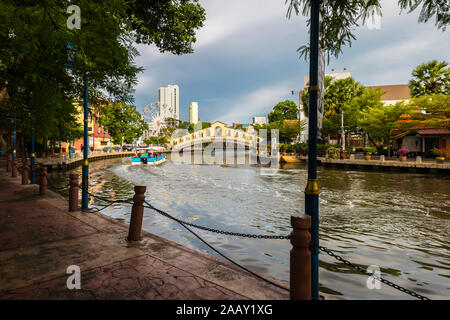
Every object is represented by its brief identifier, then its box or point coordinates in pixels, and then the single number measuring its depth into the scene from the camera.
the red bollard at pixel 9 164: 21.94
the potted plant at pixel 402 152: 35.12
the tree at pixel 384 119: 33.25
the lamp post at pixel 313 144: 3.16
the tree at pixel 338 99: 47.19
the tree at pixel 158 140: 97.44
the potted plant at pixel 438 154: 27.94
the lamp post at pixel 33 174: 15.88
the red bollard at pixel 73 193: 8.23
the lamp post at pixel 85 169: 8.23
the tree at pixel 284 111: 97.02
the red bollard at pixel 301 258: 3.01
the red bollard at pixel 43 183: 11.31
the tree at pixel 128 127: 58.03
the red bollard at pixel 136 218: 5.67
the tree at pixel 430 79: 36.84
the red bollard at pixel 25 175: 14.65
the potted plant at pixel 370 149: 44.81
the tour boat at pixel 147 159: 41.77
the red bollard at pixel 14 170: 18.26
